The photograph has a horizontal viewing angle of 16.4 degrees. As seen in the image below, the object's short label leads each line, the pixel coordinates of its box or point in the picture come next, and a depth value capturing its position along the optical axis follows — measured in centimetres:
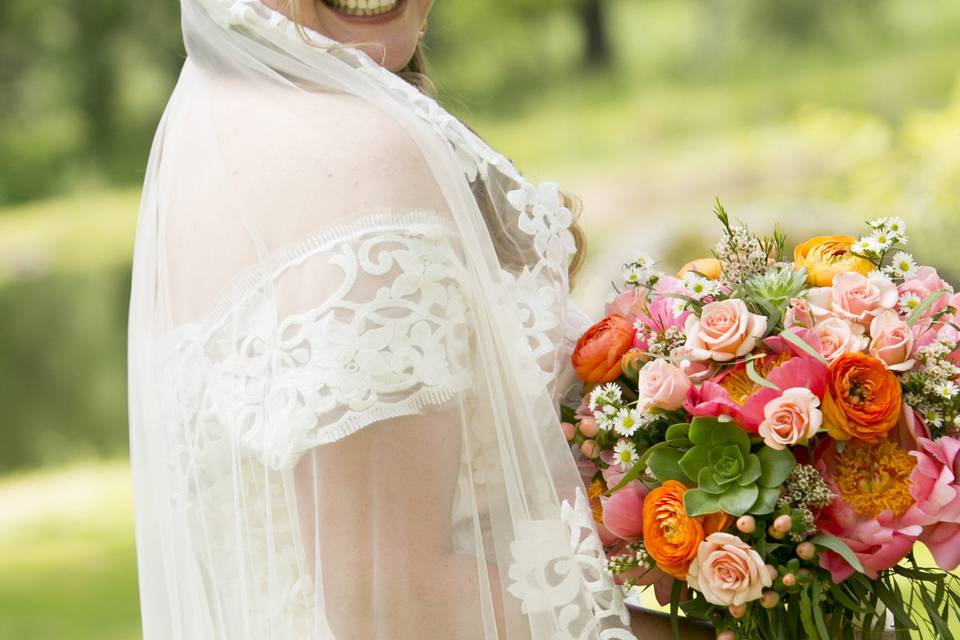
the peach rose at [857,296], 203
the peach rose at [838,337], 200
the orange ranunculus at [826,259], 207
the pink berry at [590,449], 205
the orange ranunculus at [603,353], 207
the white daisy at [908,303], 205
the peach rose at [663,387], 201
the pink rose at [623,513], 202
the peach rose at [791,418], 197
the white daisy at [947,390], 200
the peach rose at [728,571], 197
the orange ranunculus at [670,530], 199
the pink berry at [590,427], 205
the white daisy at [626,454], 203
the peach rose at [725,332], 201
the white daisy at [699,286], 206
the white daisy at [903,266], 208
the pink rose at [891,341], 201
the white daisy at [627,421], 202
